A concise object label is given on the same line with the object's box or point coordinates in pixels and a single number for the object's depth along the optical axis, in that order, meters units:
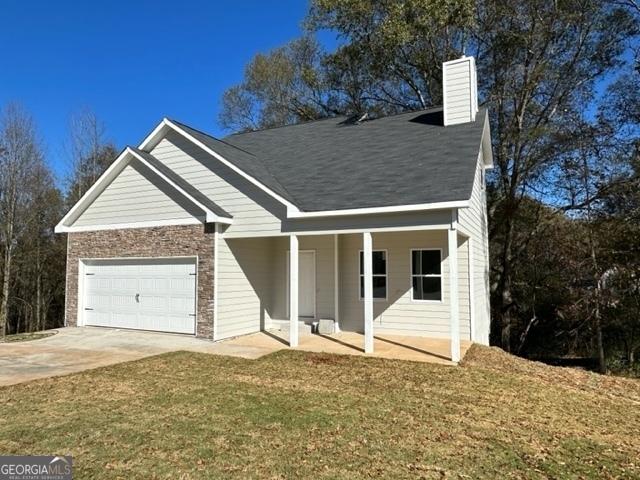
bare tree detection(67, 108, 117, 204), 22.22
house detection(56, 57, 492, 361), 9.95
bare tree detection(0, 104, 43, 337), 19.48
